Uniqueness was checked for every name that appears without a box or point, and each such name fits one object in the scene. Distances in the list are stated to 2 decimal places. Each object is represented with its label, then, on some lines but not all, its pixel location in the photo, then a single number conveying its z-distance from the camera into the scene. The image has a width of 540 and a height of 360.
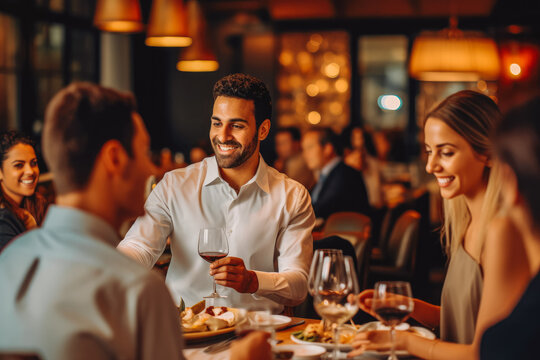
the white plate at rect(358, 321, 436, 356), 1.87
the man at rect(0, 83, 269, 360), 1.11
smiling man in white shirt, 2.56
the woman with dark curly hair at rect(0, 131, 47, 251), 2.62
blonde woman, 1.76
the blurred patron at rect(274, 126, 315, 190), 6.72
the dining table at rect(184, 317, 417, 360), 1.75
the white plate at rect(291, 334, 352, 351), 1.80
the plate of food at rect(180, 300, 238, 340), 1.87
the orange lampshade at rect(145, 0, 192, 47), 4.46
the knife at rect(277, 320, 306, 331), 2.05
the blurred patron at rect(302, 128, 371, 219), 5.27
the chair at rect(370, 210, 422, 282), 4.37
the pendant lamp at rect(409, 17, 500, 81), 5.07
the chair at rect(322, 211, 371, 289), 3.38
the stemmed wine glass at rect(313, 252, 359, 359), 1.69
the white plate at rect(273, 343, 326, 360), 1.70
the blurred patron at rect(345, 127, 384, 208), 6.85
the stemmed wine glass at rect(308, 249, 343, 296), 1.72
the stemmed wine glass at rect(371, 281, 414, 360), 1.65
